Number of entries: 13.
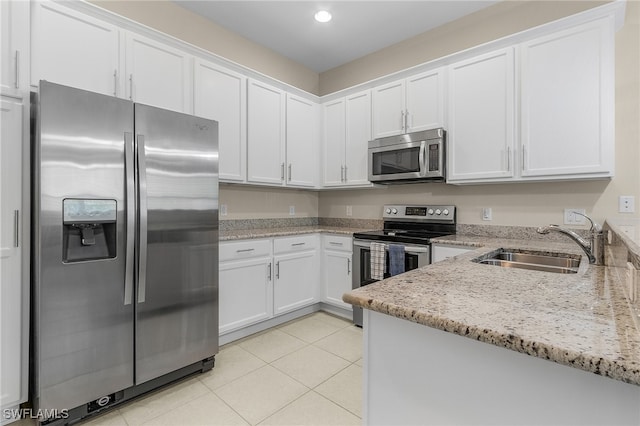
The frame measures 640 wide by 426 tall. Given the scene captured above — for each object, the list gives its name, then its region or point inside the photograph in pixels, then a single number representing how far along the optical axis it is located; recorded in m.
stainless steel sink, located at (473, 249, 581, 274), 1.68
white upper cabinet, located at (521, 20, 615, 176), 2.08
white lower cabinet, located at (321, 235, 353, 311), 3.19
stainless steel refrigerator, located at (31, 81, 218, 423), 1.59
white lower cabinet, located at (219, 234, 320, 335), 2.60
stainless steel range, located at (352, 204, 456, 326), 2.67
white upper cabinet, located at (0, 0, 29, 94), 1.67
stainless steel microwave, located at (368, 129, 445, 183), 2.76
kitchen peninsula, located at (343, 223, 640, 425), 0.59
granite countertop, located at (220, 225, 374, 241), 2.67
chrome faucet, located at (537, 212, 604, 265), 1.45
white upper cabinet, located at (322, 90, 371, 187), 3.36
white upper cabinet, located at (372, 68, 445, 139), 2.83
